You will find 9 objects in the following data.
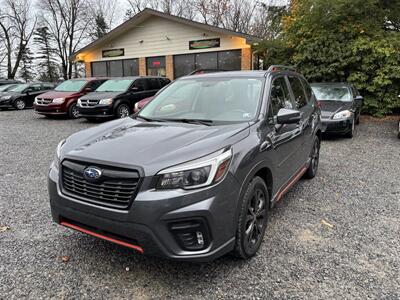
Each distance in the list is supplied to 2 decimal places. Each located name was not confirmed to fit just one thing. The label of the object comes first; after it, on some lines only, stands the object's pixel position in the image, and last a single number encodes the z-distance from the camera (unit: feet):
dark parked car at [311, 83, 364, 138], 26.76
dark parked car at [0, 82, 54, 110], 56.34
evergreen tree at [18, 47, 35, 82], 155.53
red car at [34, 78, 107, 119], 41.98
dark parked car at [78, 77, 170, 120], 37.60
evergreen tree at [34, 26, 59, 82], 147.95
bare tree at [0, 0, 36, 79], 127.65
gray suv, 7.52
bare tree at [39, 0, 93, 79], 132.77
